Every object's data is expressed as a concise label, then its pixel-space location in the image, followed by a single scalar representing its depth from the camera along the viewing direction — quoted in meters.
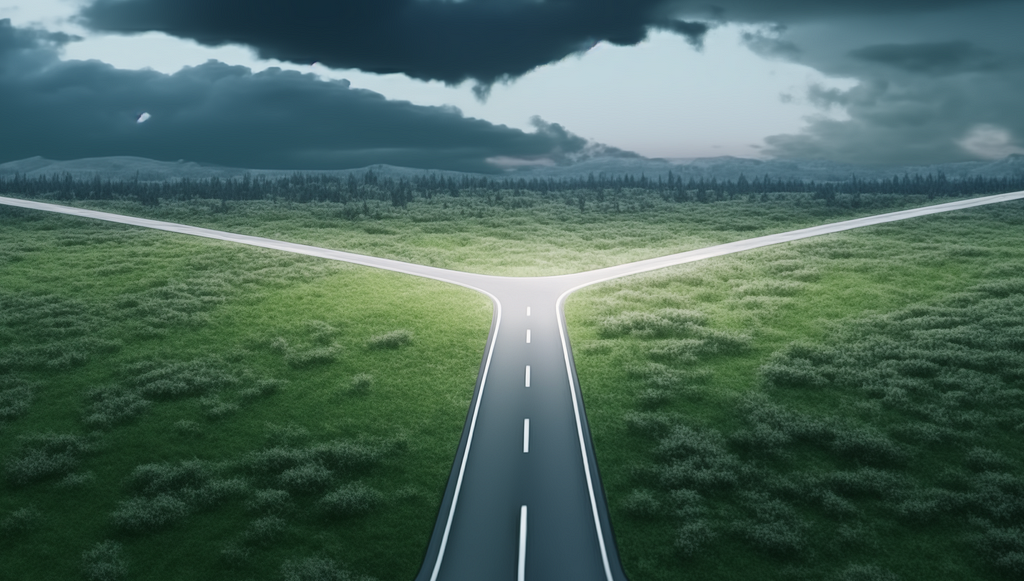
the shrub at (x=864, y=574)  16.33
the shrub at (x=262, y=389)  29.05
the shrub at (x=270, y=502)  20.30
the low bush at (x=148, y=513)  19.45
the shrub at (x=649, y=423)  25.08
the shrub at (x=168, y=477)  21.70
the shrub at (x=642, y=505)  19.64
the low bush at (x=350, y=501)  20.05
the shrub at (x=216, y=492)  20.72
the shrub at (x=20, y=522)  19.34
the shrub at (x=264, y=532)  18.69
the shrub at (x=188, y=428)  25.80
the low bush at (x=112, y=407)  26.55
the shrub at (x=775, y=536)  17.64
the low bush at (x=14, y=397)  27.02
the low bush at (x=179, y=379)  29.44
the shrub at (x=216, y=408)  27.12
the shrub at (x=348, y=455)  22.95
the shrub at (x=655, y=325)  37.19
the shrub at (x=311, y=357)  33.12
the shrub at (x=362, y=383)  29.77
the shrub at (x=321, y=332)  36.72
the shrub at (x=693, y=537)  17.78
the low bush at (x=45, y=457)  22.39
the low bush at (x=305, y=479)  21.53
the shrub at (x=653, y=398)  27.69
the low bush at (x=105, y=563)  17.20
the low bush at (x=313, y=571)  16.81
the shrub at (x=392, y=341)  35.53
